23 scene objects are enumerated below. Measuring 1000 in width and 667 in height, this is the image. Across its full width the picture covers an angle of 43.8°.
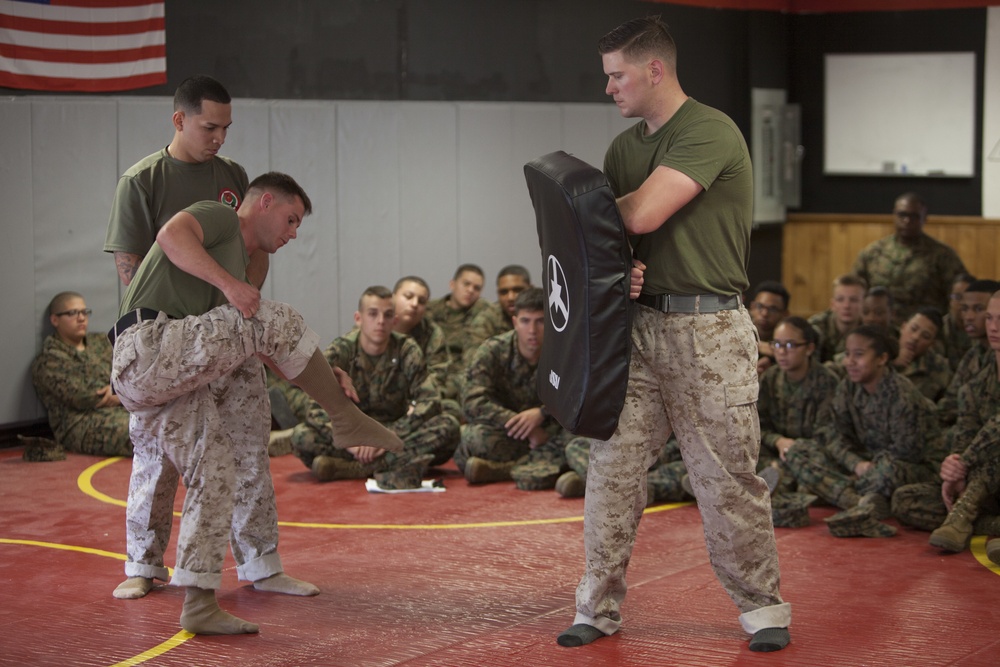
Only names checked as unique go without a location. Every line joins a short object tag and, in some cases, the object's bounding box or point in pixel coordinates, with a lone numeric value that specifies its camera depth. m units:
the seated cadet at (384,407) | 6.76
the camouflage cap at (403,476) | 6.55
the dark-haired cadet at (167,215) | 4.42
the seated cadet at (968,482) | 5.20
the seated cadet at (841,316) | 8.02
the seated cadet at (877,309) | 8.04
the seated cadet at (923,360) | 7.33
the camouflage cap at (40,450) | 7.46
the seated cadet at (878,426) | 5.76
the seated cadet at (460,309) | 8.80
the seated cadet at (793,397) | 6.29
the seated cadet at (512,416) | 6.55
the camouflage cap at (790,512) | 5.56
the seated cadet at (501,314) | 8.41
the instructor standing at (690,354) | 3.68
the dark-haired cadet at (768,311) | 7.90
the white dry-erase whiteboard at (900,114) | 11.59
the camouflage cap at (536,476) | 6.48
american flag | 7.96
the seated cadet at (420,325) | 7.68
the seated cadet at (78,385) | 7.64
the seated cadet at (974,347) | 5.90
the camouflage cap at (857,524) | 5.39
